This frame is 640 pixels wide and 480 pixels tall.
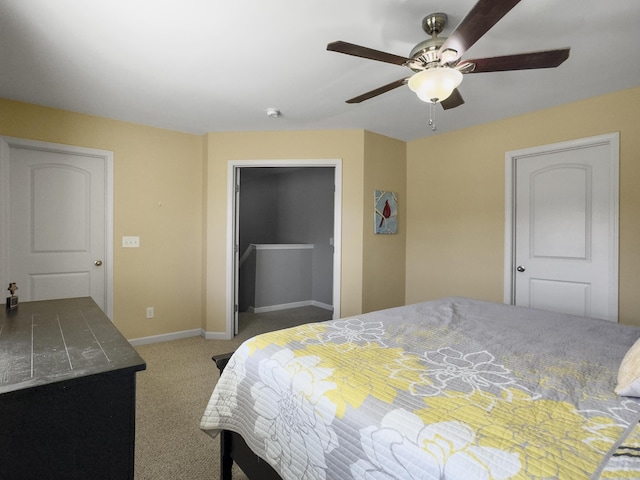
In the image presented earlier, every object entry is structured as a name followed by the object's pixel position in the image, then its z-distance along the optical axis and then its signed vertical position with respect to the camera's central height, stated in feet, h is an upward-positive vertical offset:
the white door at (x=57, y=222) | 9.61 +0.42
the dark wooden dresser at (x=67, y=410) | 2.87 -1.58
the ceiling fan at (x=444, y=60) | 4.75 +2.75
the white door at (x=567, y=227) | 8.82 +0.37
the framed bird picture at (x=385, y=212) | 12.31 +1.01
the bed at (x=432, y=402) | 2.39 -1.45
